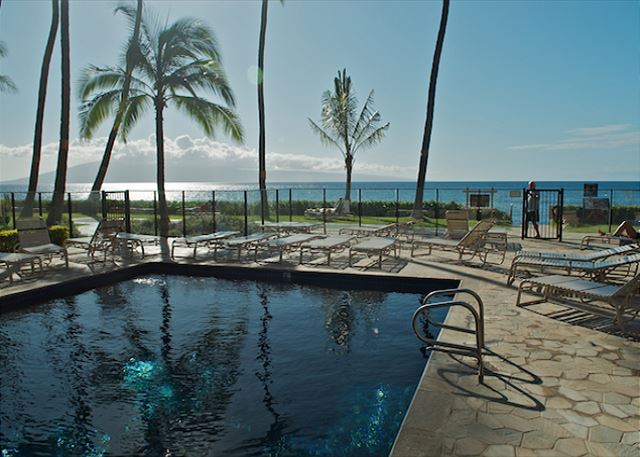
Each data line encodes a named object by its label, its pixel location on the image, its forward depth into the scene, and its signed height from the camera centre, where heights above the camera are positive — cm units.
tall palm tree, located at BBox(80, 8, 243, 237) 1366 +354
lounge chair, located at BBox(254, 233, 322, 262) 873 -90
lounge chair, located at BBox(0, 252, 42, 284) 714 -105
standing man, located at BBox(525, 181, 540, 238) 1209 -26
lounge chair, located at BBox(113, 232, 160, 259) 954 -92
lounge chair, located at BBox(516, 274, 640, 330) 448 -101
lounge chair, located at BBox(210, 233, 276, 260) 938 -97
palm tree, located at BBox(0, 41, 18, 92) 2081 +525
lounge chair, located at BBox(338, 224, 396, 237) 1076 -82
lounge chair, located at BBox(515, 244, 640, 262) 627 -85
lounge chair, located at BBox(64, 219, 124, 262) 895 -85
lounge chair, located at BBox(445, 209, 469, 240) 1041 -65
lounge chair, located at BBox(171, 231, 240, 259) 949 -90
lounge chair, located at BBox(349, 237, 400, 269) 805 -91
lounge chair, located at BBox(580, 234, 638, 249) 828 -105
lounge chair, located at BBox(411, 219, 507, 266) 827 -91
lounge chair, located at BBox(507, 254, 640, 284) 566 -91
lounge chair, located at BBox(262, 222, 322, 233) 1126 -77
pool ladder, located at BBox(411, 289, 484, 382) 354 -123
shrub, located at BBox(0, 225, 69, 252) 962 -92
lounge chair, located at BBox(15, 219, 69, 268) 801 -80
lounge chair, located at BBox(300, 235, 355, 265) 846 -92
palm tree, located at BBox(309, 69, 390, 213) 2539 +416
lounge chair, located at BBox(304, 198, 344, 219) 2053 -77
